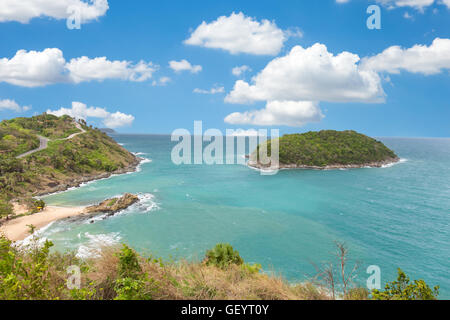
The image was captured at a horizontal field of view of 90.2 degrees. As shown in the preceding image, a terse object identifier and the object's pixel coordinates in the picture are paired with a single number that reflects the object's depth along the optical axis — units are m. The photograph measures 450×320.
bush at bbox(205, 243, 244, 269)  18.86
